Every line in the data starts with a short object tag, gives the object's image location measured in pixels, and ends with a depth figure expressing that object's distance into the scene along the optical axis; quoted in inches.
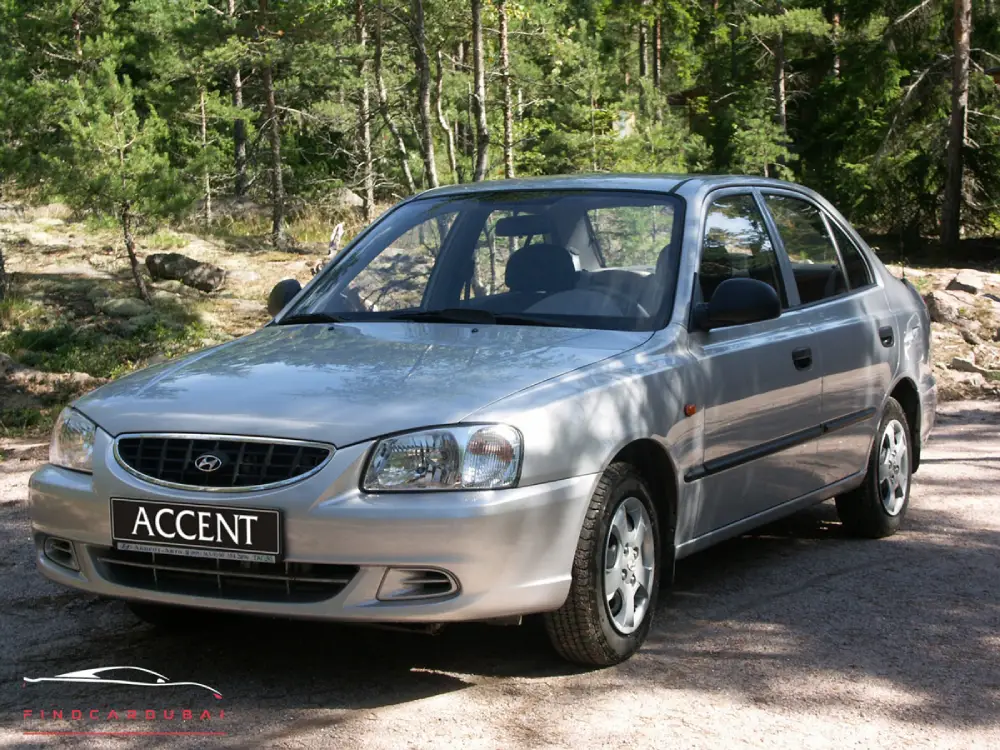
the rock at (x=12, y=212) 1182.3
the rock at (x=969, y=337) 638.5
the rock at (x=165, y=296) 880.3
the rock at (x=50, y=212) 1218.0
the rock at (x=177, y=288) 915.4
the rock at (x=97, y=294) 861.2
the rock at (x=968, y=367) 535.2
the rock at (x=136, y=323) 768.9
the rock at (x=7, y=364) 521.7
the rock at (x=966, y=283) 781.9
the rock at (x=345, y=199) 1429.6
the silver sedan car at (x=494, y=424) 153.7
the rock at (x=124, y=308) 829.2
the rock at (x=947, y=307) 674.2
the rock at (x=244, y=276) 995.3
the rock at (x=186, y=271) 937.5
